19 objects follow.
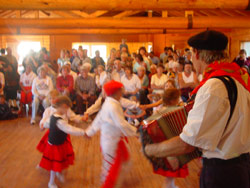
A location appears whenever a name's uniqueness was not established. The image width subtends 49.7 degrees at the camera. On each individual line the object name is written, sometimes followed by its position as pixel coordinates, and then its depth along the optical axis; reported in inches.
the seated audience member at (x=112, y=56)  280.4
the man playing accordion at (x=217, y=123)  47.8
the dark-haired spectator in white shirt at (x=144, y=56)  295.3
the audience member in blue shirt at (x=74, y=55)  340.1
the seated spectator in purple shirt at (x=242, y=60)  298.9
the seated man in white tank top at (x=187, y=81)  226.5
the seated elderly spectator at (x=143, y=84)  253.3
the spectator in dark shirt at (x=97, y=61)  327.3
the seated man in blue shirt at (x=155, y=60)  364.5
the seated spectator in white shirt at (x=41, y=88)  253.3
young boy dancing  103.7
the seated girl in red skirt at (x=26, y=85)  271.3
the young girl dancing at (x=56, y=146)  121.3
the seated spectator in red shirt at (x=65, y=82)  260.8
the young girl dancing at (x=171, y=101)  109.5
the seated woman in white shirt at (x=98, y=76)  274.4
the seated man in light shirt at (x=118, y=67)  258.7
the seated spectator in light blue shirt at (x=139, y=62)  286.2
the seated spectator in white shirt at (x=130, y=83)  247.1
